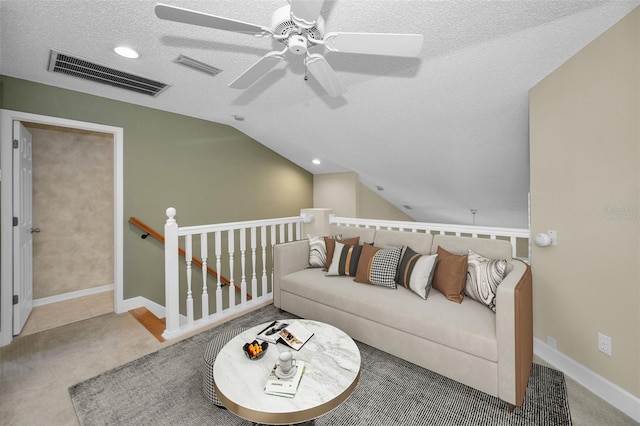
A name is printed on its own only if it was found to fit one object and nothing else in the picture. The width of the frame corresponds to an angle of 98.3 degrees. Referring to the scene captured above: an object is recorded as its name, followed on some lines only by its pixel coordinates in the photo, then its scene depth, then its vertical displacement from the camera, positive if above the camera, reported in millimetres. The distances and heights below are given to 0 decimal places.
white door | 2615 -138
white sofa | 1608 -755
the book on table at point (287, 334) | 1621 -749
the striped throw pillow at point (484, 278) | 1955 -481
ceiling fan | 1228 +883
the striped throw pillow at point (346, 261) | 2719 -488
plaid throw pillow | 2395 -487
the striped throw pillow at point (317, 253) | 3020 -455
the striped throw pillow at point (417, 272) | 2189 -496
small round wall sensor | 2062 -211
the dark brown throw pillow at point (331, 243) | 2951 -335
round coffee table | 1140 -795
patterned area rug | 1586 -1175
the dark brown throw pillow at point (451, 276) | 2109 -501
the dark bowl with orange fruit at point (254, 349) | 1459 -737
